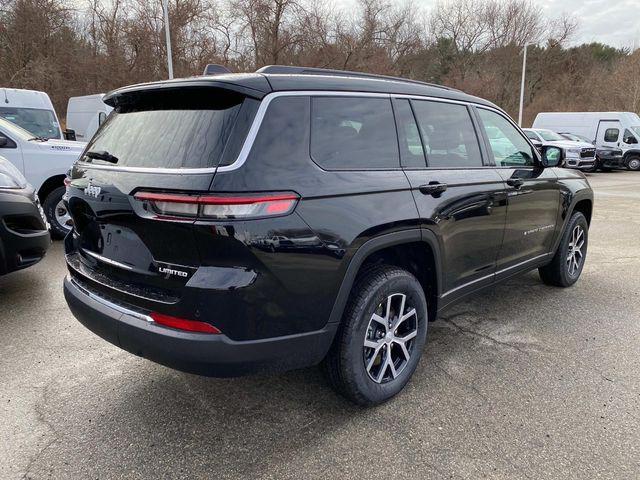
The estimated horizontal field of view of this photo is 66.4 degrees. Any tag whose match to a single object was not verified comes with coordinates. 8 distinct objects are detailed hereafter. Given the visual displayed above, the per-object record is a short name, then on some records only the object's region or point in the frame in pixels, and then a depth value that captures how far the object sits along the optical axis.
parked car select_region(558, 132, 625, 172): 20.55
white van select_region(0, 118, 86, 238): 6.31
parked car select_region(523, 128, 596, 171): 18.36
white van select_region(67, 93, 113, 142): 14.20
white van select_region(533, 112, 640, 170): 21.00
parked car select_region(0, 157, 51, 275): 4.14
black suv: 2.13
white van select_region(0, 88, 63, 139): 10.06
